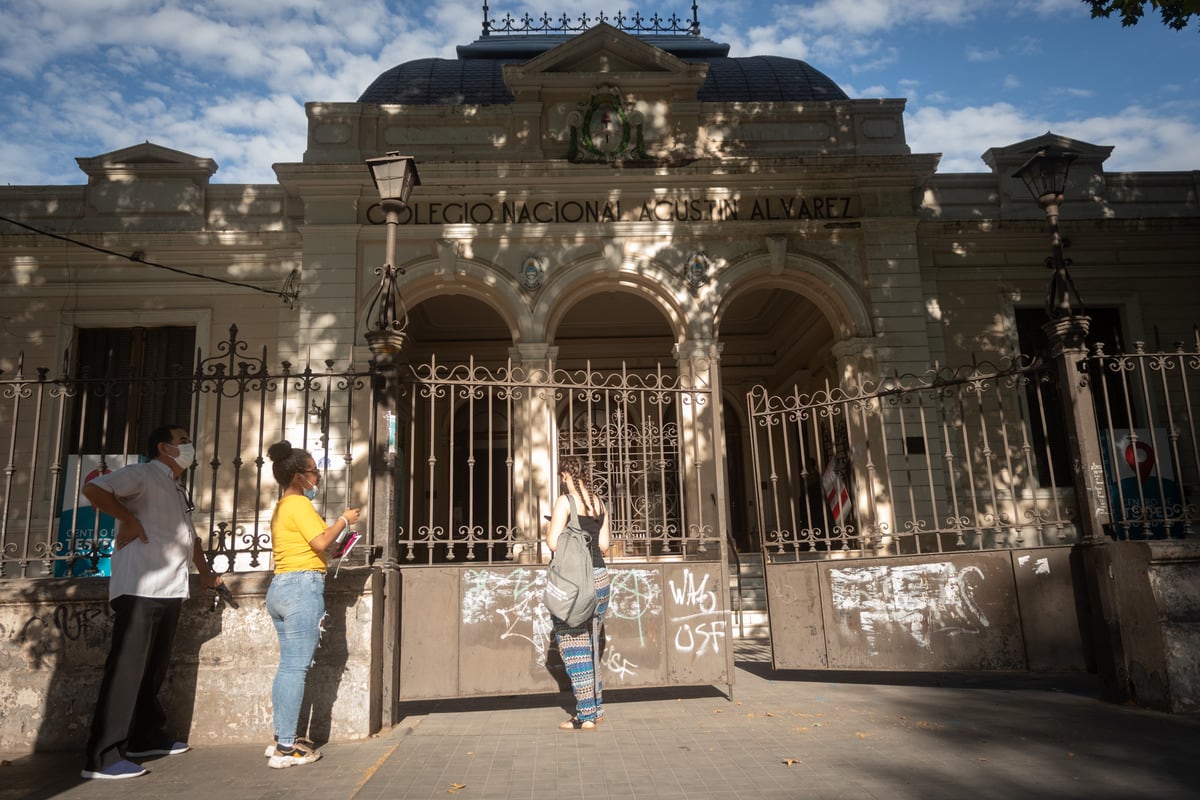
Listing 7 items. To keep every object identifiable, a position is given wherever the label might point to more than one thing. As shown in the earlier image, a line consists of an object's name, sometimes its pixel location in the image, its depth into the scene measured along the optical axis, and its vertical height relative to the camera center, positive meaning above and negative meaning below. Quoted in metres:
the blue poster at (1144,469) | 12.50 +0.98
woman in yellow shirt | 4.55 -0.17
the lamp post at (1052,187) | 6.66 +2.93
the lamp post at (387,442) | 5.59 +0.85
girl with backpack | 5.31 -0.49
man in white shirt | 4.49 -0.14
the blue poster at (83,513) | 10.75 +0.84
